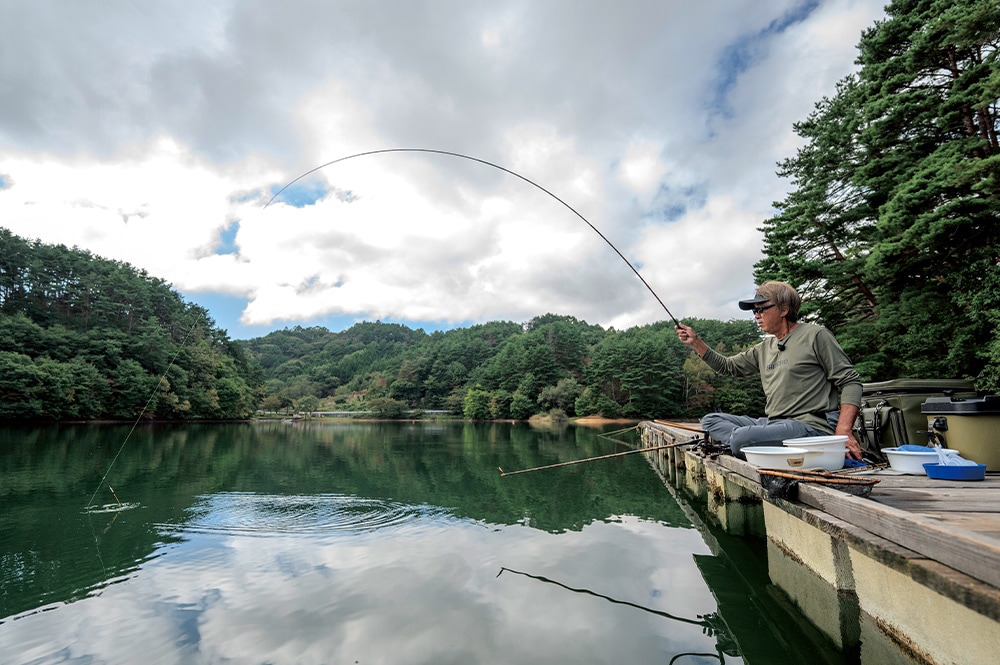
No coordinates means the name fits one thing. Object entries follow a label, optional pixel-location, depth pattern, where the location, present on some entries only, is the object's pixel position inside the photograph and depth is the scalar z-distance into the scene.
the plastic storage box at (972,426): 3.29
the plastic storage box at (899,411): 4.28
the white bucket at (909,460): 3.32
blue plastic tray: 3.09
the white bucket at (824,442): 2.89
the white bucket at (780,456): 2.97
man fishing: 3.35
